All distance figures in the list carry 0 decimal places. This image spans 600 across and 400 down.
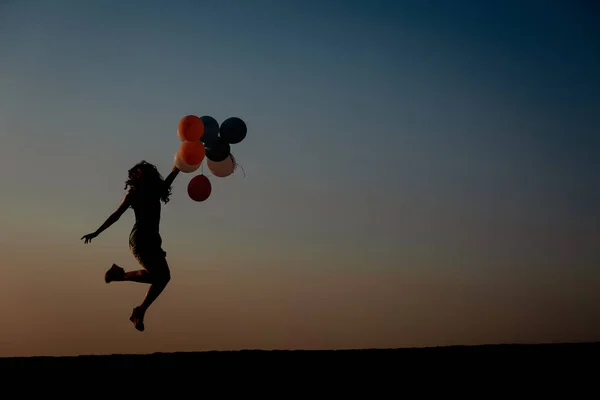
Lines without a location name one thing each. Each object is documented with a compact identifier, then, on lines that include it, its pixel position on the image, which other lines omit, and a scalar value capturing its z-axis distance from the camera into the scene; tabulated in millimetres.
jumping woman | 6520
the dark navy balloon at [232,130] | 7496
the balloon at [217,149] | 7469
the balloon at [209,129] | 7402
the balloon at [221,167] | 7656
